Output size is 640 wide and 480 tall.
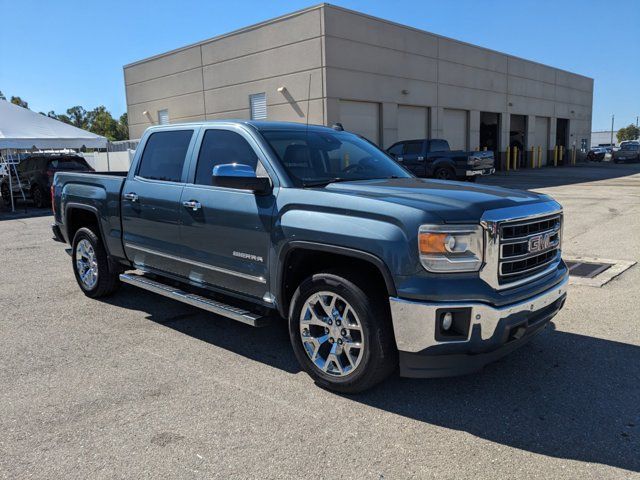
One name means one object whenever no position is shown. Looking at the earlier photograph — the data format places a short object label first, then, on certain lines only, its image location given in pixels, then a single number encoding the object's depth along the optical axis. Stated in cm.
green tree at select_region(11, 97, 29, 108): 8269
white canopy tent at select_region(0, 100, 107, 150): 1678
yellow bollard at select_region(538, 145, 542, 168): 3791
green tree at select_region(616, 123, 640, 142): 12900
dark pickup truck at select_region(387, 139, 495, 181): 1962
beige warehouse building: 2234
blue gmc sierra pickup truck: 328
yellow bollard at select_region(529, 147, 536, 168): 3705
